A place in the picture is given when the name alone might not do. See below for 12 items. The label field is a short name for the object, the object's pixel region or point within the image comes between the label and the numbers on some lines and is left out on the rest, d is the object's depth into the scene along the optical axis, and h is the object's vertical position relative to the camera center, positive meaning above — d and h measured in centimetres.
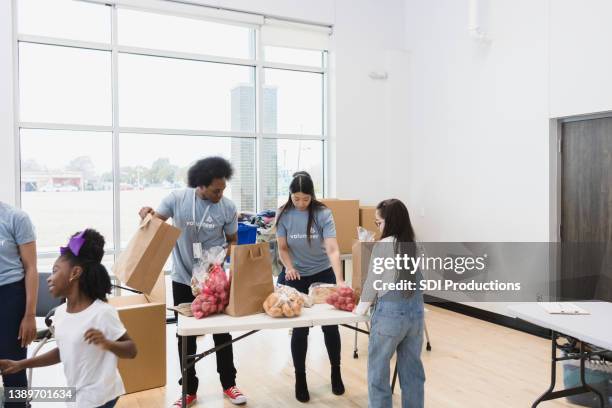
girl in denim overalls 241 -58
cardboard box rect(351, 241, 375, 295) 265 -36
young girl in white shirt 173 -48
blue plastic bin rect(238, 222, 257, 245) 489 -37
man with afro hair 288 -11
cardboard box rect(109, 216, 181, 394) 249 -76
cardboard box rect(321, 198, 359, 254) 538 -26
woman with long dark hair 313 -33
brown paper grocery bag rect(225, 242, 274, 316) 251 -43
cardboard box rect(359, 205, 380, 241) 548 -24
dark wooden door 416 -12
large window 472 +97
